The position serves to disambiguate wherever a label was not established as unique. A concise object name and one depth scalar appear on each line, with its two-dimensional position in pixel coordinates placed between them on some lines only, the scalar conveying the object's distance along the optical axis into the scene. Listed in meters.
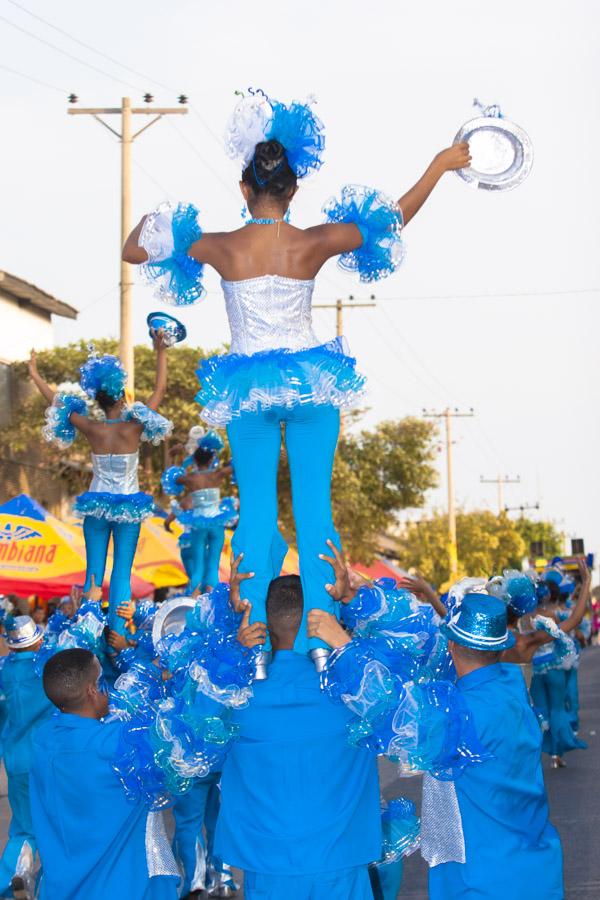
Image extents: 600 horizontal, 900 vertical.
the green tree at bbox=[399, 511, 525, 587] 56.50
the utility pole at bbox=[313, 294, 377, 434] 35.56
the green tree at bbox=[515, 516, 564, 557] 95.75
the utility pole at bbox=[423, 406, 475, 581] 54.52
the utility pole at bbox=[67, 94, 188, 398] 19.05
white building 30.48
